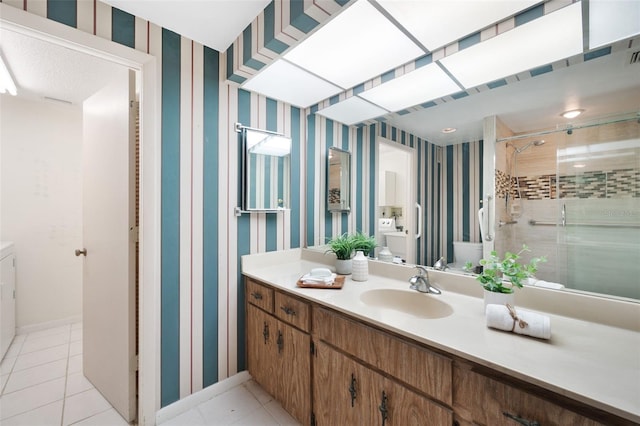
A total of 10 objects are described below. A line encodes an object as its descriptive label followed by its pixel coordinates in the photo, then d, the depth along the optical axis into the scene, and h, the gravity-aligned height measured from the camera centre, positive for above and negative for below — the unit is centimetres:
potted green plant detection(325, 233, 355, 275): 183 -29
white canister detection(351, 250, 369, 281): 166 -35
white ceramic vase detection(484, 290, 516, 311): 107 -35
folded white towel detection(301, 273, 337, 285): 153 -39
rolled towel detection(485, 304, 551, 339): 90 -38
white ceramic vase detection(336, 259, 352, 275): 183 -37
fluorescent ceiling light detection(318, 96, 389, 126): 188 +76
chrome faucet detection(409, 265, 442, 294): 141 -38
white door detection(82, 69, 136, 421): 158 -20
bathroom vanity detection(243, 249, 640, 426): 71 -50
